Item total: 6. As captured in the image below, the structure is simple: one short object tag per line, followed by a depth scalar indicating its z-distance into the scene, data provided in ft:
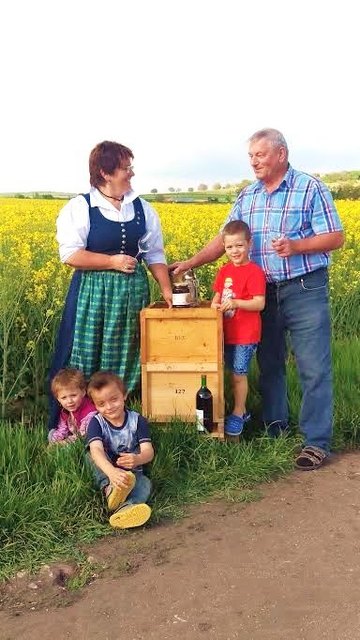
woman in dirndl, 15.74
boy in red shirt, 16.07
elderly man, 16.15
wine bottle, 16.38
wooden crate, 16.15
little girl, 15.51
